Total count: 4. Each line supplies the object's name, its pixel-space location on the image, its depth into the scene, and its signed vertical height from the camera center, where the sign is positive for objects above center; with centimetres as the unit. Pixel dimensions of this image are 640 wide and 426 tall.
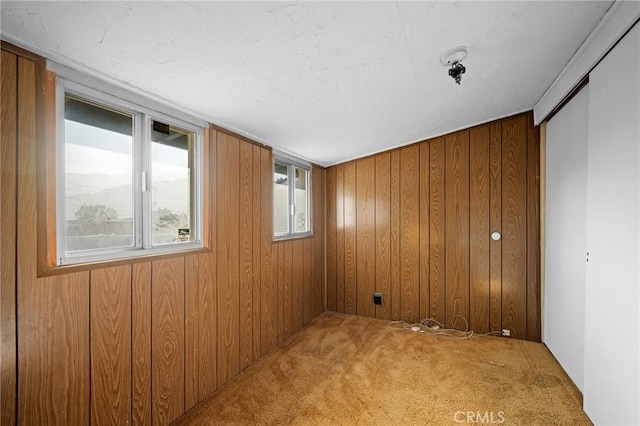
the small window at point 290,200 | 322 +16
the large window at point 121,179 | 144 +20
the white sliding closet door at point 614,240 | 136 -15
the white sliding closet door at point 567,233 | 207 -17
